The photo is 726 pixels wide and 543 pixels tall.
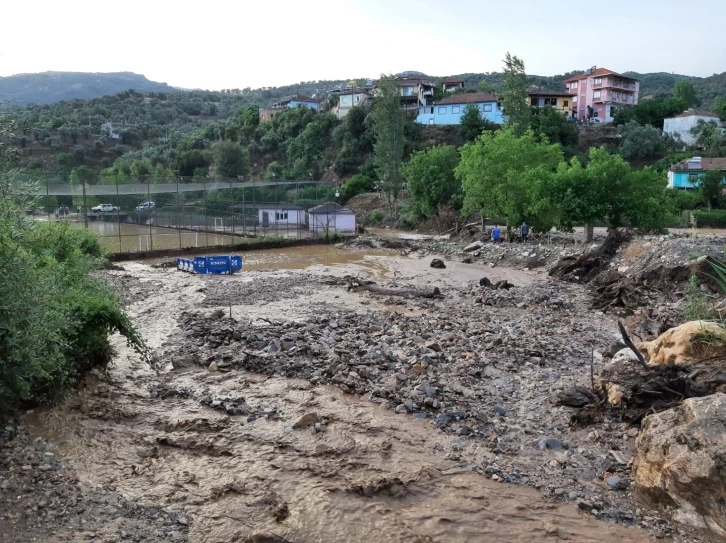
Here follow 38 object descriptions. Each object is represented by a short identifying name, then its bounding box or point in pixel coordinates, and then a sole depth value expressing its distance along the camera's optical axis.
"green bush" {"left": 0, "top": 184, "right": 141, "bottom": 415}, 7.46
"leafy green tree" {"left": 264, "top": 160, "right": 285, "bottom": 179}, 77.62
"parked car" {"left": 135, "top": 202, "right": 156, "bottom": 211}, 39.47
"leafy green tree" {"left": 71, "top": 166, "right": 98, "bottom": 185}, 38.34
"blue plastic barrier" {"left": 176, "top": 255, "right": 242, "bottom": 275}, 27.52
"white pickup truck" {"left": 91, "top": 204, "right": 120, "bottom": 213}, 37.69
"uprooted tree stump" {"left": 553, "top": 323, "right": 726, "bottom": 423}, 8.72
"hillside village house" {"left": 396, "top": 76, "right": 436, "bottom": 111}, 89.56
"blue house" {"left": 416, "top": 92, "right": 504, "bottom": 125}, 77.50
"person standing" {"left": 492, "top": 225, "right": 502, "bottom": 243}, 36.44
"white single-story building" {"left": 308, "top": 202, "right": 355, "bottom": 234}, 45.28
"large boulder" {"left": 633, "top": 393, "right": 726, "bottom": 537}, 6.43
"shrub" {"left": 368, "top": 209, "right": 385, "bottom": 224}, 57.41
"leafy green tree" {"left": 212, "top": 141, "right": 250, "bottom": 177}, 72.60
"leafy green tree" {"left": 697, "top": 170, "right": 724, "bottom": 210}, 50.00
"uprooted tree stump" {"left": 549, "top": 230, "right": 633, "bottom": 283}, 24.41
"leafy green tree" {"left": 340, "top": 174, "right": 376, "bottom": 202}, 64.75
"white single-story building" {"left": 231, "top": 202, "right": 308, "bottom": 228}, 46.50
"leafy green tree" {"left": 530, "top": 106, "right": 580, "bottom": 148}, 68.88
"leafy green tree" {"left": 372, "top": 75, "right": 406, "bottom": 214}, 53.78
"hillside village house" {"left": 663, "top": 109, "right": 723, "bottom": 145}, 71.06
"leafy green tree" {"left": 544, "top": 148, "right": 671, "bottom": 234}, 29.33
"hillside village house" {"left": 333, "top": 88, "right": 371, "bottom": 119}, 88.56
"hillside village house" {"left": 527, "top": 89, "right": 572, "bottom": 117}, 83.00
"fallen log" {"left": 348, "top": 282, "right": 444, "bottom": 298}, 20.83
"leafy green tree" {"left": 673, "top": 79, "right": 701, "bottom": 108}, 92.24
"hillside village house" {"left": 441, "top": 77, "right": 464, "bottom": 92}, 97.62
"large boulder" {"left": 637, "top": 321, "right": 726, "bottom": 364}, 10.08
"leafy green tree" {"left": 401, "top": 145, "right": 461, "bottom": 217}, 48.16
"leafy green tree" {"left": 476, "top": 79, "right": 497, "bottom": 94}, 92.88
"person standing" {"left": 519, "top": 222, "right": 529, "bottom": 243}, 35.50
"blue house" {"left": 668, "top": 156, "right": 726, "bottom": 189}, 54.75
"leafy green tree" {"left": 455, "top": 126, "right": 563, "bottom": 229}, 35.44
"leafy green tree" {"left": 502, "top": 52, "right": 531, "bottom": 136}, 54.97
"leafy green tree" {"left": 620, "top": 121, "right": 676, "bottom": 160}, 66.94
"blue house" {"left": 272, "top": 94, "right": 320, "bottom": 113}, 102.82
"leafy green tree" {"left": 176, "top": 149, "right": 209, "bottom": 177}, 74.88
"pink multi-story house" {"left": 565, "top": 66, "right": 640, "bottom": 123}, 86.88
